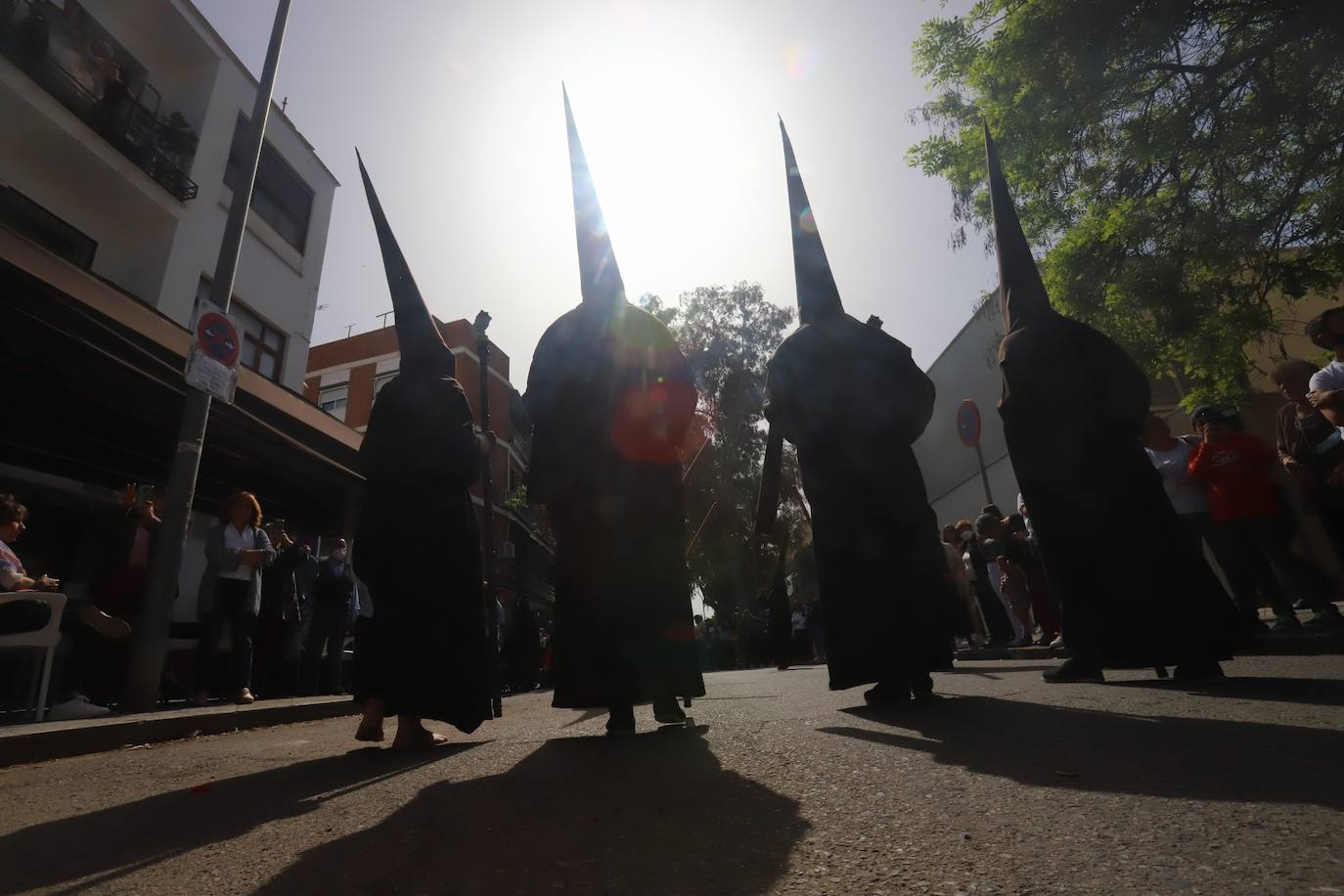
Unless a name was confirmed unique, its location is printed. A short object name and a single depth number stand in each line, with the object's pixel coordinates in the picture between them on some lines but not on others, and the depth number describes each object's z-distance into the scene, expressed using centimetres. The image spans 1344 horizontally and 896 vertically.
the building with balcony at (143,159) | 987
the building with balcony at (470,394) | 2969
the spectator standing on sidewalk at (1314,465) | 517
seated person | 474
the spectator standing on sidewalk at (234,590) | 643
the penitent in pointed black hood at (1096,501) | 343
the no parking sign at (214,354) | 632
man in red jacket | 537
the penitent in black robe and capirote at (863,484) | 356
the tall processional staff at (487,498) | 448
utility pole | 571
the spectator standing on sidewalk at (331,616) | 791
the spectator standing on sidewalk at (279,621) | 759
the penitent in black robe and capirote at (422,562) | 336
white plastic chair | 460
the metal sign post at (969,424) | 902
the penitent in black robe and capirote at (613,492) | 336
